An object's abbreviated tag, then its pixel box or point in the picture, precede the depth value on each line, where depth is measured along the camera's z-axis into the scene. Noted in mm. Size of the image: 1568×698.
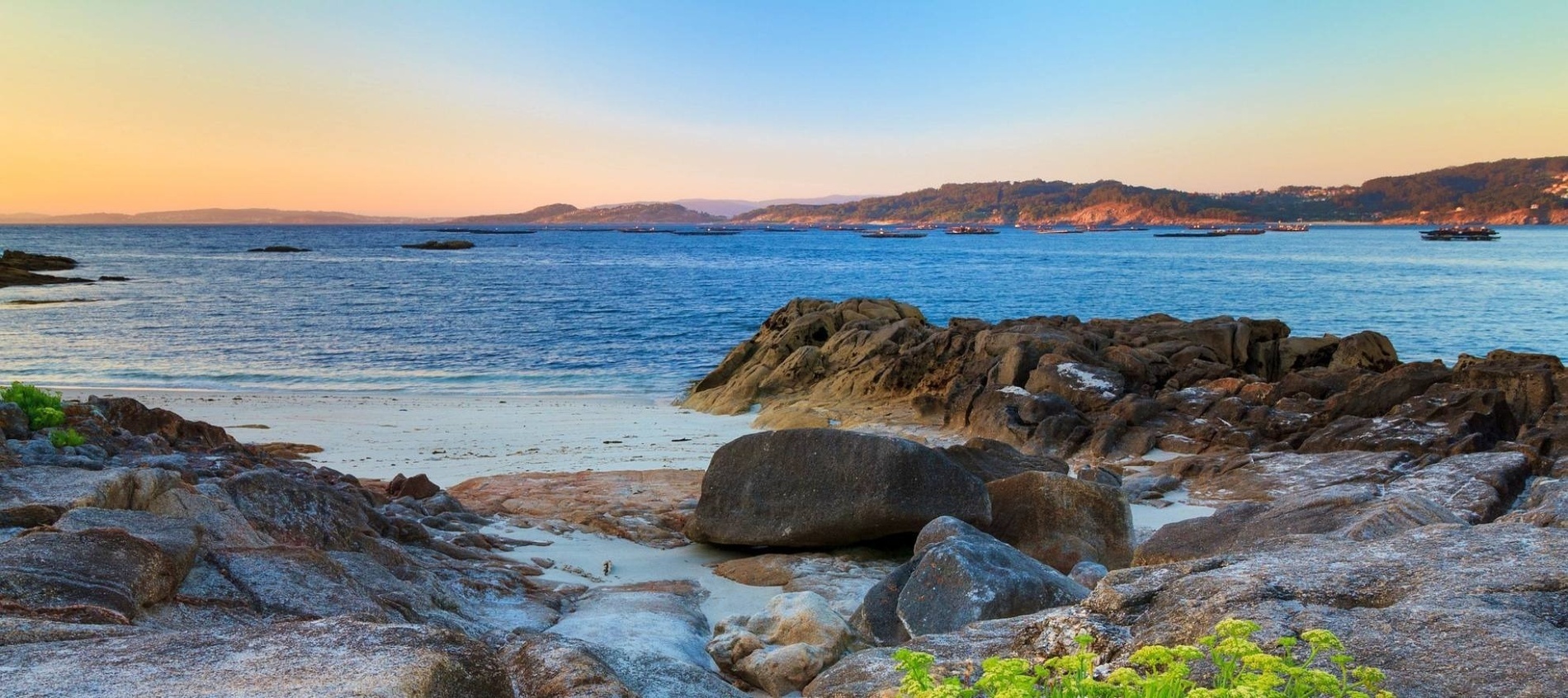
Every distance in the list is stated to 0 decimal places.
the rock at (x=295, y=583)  4770
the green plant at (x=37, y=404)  8422
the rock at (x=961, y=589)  5688
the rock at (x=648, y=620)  5656
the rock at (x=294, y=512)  6539
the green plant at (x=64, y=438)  7921
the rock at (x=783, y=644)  5484
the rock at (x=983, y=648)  3592
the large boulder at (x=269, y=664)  2805
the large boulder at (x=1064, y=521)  8367
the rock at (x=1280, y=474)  10391
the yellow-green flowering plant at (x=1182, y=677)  2273
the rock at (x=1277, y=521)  6352
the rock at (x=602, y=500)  9547
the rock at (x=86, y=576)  3793
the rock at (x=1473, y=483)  8219
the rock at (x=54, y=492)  5508
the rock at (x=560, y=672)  3779
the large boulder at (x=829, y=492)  8422
